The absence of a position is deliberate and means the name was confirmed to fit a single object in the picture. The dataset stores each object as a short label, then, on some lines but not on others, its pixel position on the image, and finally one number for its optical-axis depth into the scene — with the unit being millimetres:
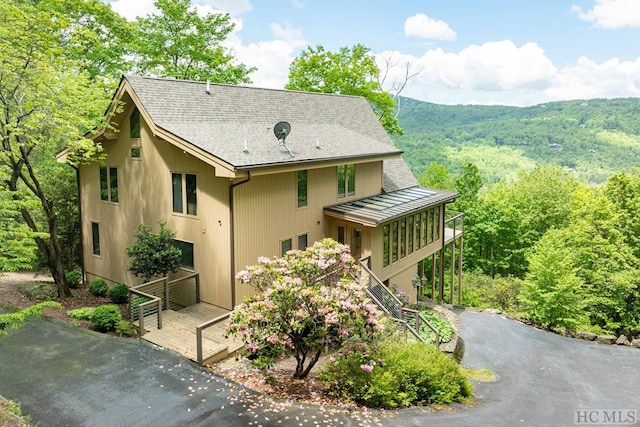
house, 13836
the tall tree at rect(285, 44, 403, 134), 32969
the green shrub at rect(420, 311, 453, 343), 15773
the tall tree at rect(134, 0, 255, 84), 27547
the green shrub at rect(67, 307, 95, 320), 13367
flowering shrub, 9523
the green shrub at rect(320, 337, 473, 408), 10031
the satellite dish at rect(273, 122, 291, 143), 15242
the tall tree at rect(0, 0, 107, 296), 12211
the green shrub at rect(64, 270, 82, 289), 17125
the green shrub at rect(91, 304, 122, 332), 12750
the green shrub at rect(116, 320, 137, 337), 12570
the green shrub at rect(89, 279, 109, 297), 16047
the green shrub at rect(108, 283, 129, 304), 14914
